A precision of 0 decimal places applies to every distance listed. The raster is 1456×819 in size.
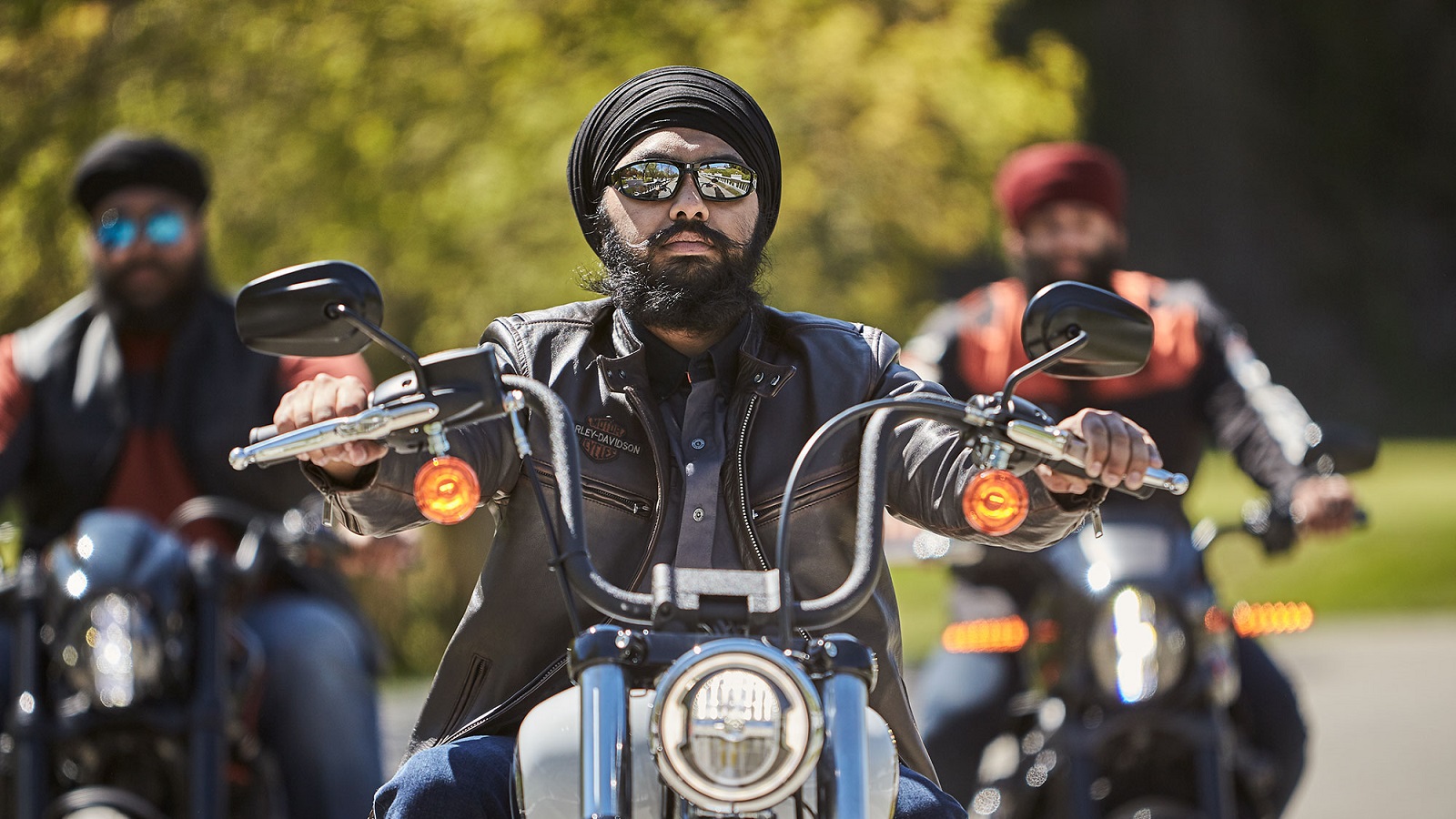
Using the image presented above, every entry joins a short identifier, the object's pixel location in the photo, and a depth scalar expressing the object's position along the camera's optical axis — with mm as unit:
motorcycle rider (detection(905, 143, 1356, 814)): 9578
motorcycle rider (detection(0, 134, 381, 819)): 10359
